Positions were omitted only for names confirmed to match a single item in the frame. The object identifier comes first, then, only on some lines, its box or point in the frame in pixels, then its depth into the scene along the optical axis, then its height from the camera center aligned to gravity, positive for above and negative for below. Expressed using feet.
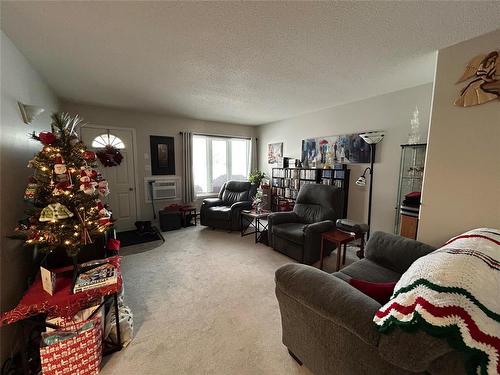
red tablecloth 3.87 -2.81
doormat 11.86 -4.49
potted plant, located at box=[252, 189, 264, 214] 12.06 -2.17
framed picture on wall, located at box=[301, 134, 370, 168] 11.43 +0.99
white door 13.53 -1.34
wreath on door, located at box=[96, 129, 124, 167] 13.07 +0.71
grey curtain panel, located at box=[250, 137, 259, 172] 18.84 +0.92
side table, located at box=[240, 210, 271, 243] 11.58 -3.94
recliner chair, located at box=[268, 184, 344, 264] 8.82 -2.71
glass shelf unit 8.58 -0.15
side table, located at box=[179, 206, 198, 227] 14.69 -3.62
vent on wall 14.88 -1.75
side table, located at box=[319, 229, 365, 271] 7.88 -2.83
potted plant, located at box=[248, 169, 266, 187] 17.37 -1.03
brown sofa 2.39 -2.37
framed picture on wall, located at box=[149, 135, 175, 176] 14.85 +0.70
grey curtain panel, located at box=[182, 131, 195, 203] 15.71 -0.18
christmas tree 4.37 -0.73
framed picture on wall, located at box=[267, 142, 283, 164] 16.79 +1.18
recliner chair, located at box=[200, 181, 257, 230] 13.19 -2.76
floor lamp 9.90 +0.89
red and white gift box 4.00 -3.84
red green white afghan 2.17 -1.60
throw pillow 3.61 -2.25
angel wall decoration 5.40 +2.37
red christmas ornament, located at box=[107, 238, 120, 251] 5.94 -2.36
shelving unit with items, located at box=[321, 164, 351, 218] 11.84 -0.64
